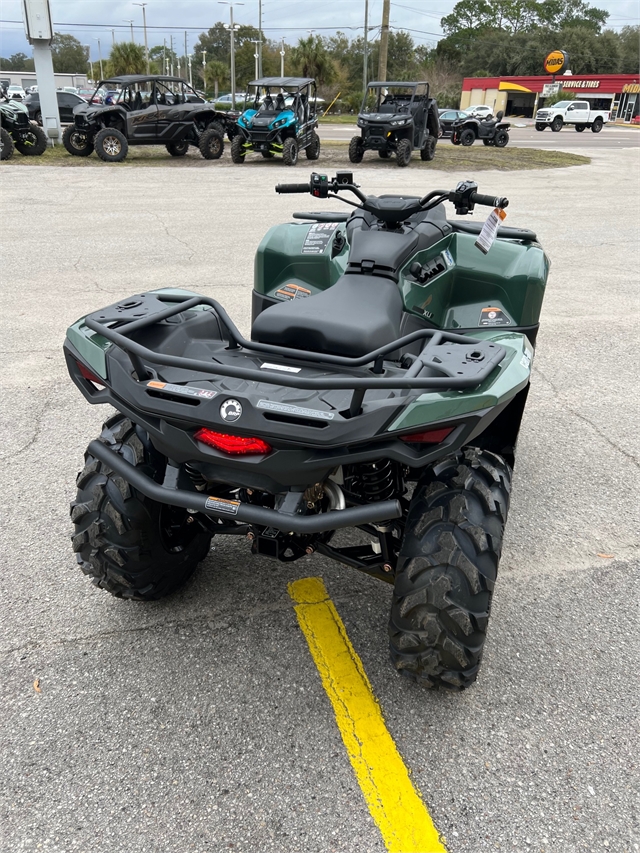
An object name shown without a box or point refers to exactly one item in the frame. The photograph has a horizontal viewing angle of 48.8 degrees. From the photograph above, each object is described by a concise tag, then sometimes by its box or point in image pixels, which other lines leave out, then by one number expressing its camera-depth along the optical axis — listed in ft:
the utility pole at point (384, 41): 98.02
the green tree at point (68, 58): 392.27
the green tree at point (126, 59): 203.51
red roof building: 206.69
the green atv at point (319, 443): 6.30
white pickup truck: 140.87
